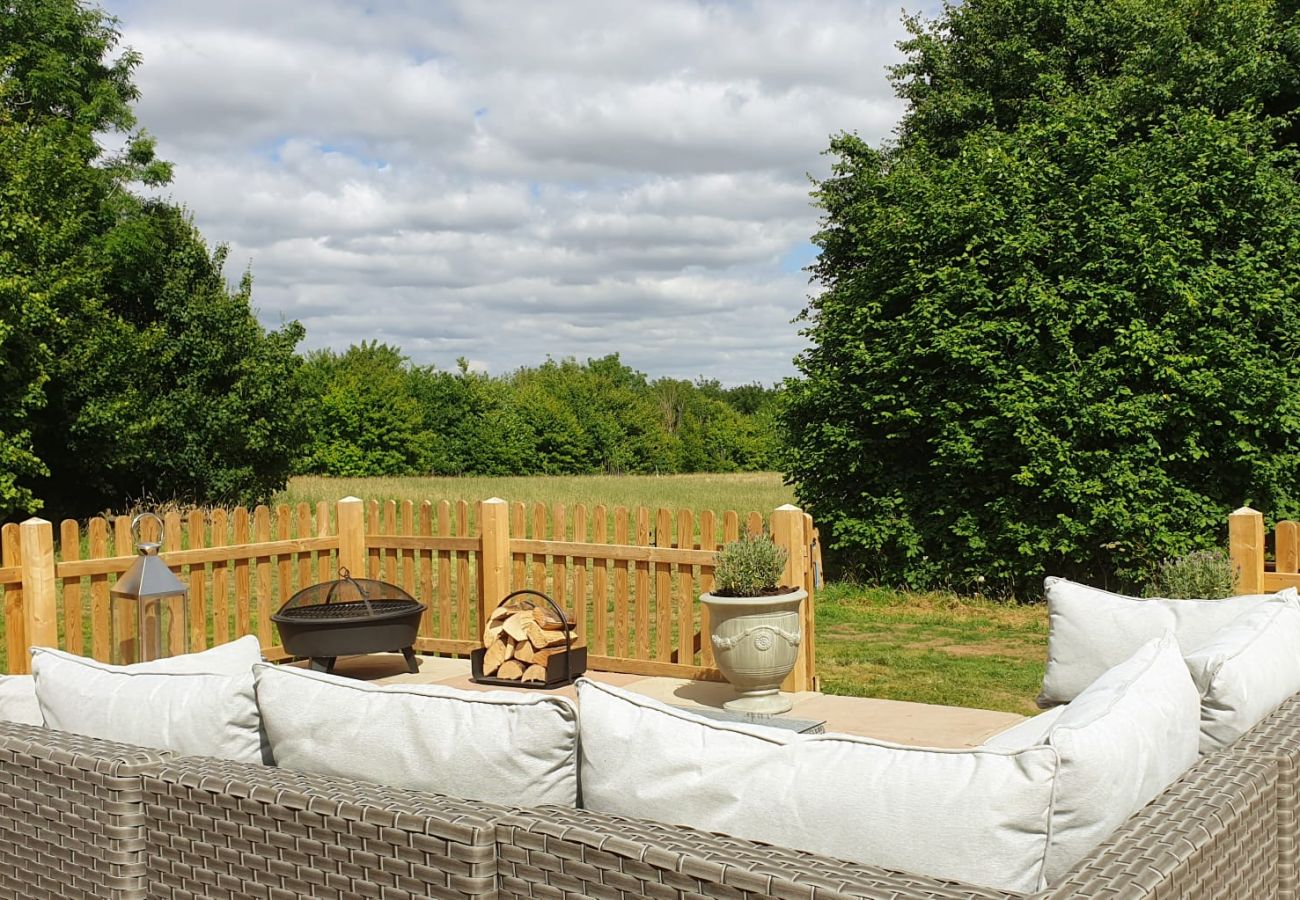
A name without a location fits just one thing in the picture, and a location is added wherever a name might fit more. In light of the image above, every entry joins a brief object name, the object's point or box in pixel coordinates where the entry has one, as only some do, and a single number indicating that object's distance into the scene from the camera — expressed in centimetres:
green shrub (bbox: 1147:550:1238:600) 624
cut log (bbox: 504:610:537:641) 674
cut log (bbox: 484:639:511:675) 680
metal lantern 482
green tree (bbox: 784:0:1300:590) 916
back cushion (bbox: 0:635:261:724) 303
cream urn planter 604
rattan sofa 178
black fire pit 648
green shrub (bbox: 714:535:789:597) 610
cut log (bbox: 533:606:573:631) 687
